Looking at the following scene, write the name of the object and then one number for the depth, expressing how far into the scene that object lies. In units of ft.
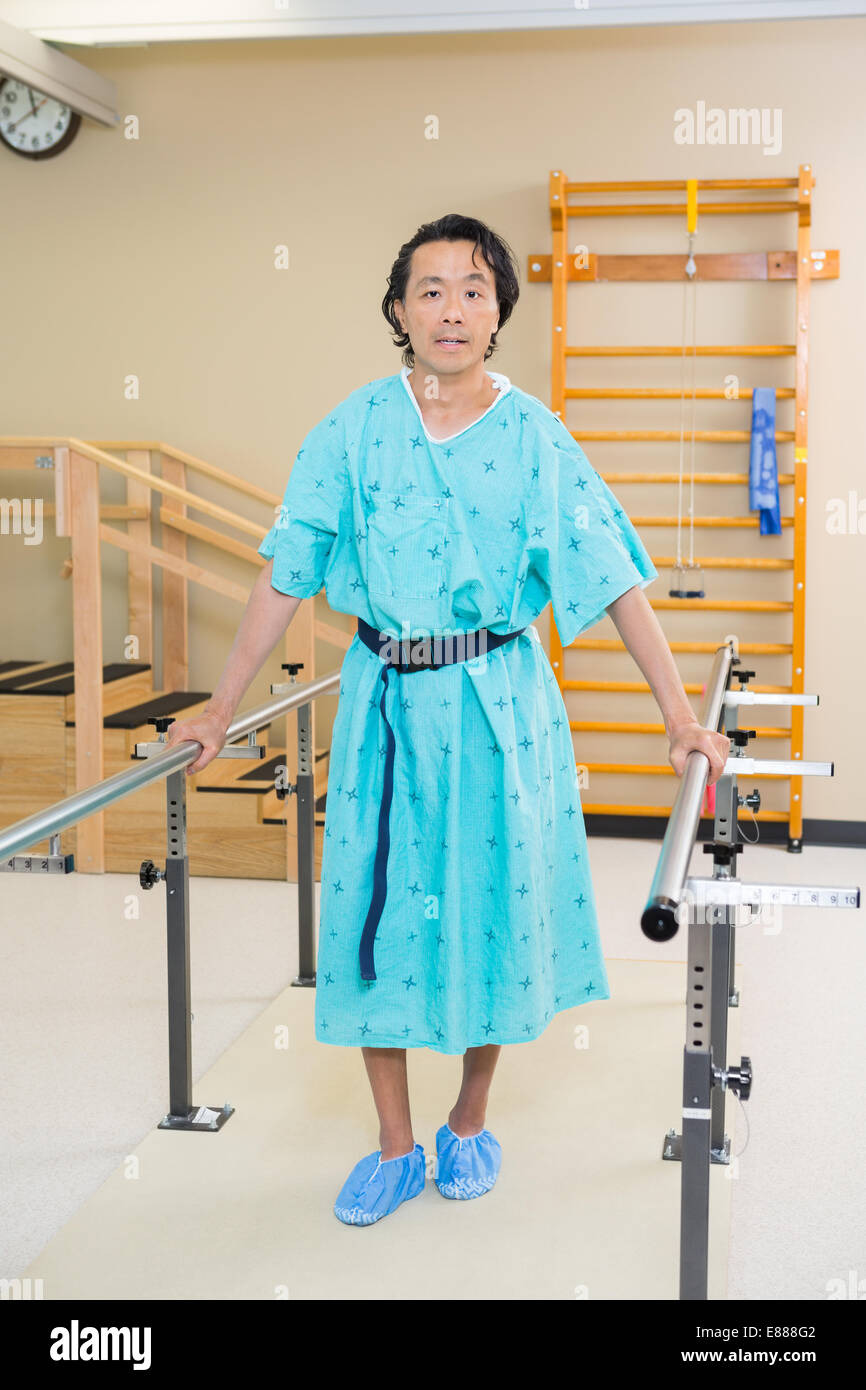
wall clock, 15.21
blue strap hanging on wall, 14.03
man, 5.93
